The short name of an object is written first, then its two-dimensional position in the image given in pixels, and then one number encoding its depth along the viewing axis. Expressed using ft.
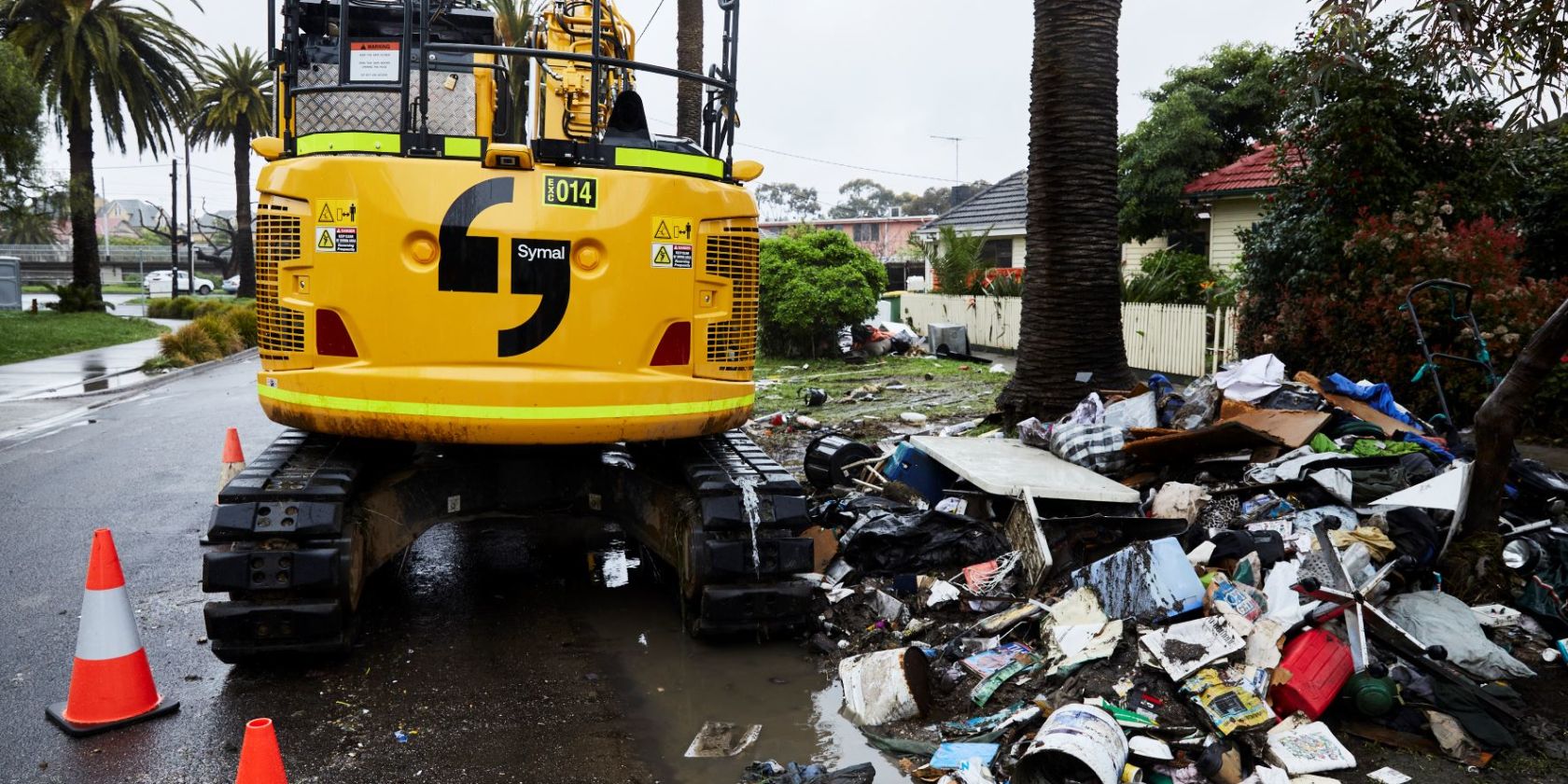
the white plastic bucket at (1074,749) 12.39
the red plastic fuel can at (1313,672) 14.16
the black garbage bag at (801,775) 13.16
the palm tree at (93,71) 92.73
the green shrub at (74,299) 101.19
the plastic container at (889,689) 15.25
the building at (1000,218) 108.99
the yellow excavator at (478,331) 16.40
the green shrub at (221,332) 74.02
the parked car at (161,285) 196.34
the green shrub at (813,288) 62.75
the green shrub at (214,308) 86.38
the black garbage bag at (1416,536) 17.84
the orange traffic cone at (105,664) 14.87
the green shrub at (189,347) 67.92
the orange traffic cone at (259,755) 10.68
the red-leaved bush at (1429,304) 30.66
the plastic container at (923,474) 24.29
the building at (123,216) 350.23
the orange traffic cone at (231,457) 25.62
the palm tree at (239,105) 135.44
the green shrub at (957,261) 82.74
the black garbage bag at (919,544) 20.70
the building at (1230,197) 70.90
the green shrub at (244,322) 81.87
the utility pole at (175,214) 159.02
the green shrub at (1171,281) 58.80
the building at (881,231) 234.99
